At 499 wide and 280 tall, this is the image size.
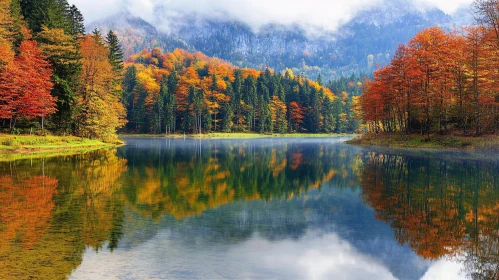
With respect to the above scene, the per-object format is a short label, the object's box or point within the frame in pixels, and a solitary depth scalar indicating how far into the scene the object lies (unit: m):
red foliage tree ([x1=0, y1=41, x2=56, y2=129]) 40.66
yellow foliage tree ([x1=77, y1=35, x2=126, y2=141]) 54.94
